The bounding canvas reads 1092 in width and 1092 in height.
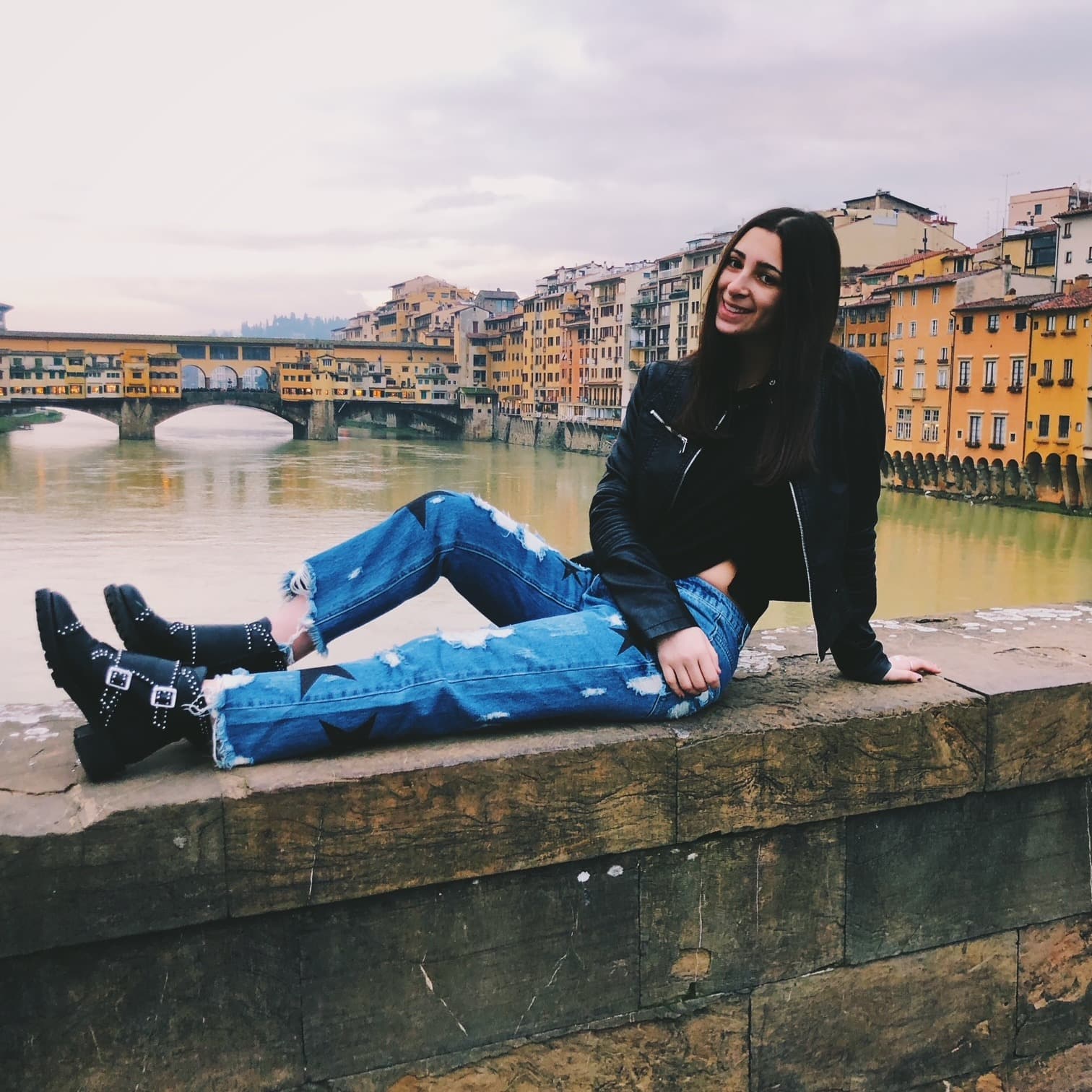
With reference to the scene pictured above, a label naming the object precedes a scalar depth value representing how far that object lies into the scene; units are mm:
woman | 1194
